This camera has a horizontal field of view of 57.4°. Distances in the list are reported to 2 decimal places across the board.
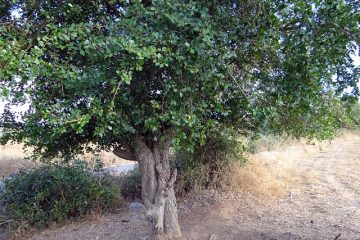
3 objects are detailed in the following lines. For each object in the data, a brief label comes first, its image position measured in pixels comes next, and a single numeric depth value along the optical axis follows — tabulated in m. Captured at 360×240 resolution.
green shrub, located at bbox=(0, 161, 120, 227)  6.46
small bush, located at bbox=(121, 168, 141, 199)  8.27
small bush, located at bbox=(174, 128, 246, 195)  7.74
